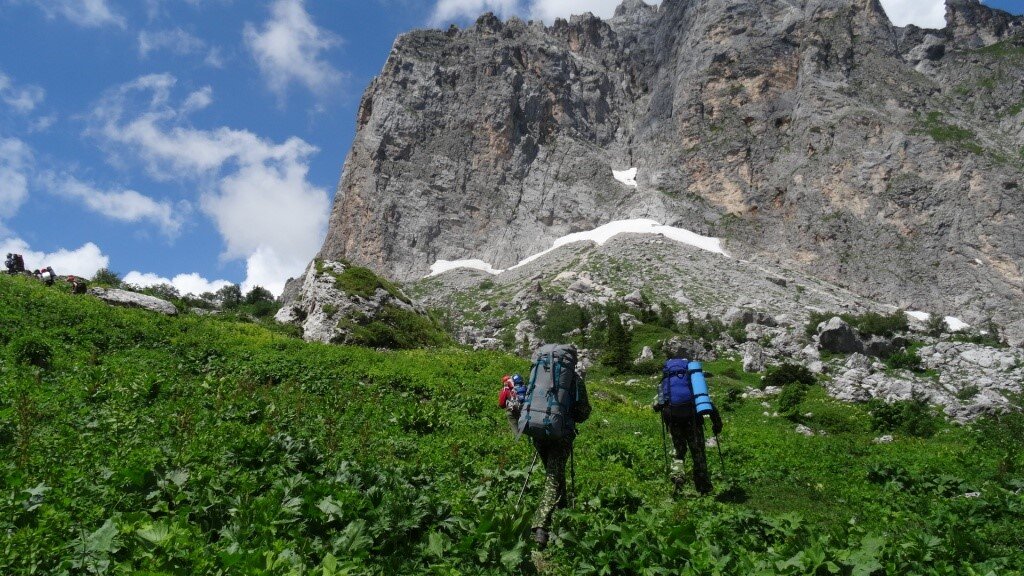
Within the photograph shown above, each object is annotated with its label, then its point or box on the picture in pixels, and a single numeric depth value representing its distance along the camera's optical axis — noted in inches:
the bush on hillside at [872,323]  1836.9
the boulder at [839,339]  1652.3
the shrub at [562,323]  2021.3
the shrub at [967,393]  1092.2
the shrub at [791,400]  847.8
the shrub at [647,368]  1368.1
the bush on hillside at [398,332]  1003.2
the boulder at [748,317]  2101.1
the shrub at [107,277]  1311.0
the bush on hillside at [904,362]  1446.9
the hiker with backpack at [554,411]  282.7
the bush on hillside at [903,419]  744.4
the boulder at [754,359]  1375.5
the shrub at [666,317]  2005.9
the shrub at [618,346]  1443.2
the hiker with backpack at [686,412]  366.6
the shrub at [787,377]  1127.0
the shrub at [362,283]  1100.5
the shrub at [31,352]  500.7
